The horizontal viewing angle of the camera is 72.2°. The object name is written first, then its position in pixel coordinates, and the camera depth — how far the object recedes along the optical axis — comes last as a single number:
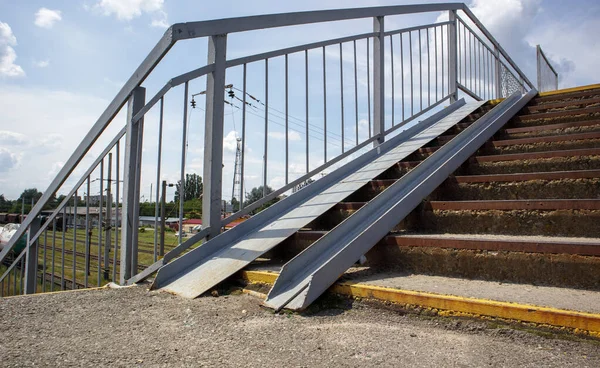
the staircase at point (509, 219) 2.13
